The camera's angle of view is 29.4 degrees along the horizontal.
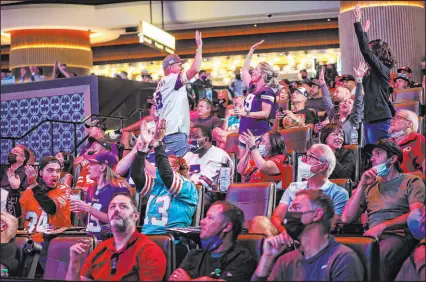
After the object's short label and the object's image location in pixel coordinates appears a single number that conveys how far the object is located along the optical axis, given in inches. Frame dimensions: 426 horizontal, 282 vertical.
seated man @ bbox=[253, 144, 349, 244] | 223.9
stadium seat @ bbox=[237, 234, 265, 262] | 185.0
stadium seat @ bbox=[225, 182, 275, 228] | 237.6
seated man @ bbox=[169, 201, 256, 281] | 180.1
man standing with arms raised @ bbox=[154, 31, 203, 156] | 319.9
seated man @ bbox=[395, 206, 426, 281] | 157.9
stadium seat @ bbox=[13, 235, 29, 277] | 211.9
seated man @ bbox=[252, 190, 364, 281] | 160.6
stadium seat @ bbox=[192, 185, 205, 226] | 239.4
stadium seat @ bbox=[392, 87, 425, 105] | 414.0
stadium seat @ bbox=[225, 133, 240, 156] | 363.9
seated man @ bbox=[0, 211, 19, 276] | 211.3
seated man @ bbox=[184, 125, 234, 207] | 293.3
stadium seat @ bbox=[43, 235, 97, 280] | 208.2
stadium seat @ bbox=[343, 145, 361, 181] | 289.9
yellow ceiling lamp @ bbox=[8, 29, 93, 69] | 802.2
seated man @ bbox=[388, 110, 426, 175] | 264.1
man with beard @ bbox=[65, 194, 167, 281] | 187.3
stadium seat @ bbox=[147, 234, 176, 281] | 190.6
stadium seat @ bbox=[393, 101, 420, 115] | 365.4
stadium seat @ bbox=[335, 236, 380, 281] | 164.6
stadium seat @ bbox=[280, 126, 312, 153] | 334.6
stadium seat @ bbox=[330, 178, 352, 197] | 233.8
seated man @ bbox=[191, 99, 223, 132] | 407.8
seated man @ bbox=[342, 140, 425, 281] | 180.9
